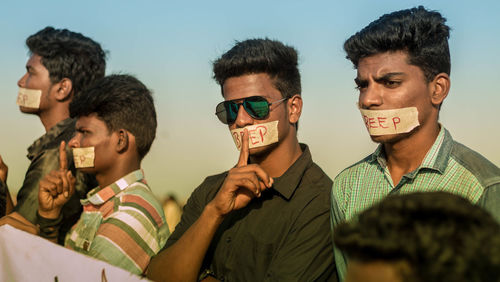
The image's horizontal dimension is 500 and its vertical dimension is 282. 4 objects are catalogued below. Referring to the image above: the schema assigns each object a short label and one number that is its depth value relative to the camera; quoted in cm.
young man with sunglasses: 351
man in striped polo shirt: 397
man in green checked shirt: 318
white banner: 291
